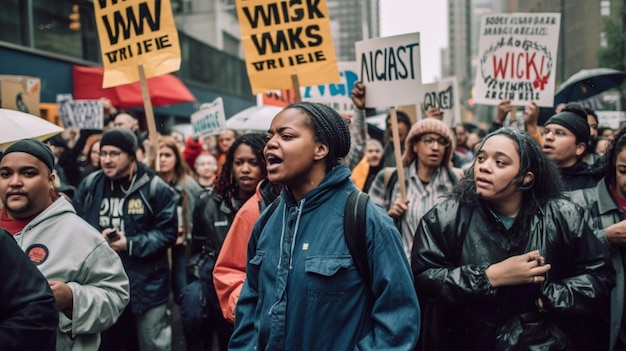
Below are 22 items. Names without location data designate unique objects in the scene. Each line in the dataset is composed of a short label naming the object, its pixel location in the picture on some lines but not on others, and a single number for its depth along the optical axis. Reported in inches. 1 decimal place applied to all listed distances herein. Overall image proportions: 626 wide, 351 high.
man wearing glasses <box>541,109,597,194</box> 180.2
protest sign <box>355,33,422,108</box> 200.2
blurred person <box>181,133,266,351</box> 168.4
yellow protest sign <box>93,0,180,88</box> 223.0
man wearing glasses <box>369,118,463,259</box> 186.5
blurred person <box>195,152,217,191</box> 314.7
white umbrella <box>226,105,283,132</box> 270.2
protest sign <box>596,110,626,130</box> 383.6
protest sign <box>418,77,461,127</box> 327.3
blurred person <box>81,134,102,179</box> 275.3
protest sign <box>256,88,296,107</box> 343.8
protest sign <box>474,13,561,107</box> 252.4
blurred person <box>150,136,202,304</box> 260.5
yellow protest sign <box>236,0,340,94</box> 210.8
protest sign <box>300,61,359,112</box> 301.6
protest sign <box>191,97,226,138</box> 333.1
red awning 596.4
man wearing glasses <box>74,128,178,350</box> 193.2
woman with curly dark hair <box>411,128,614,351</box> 114.9
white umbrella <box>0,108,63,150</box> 149.3
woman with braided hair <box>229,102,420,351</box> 93.9
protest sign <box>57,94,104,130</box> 343.4
